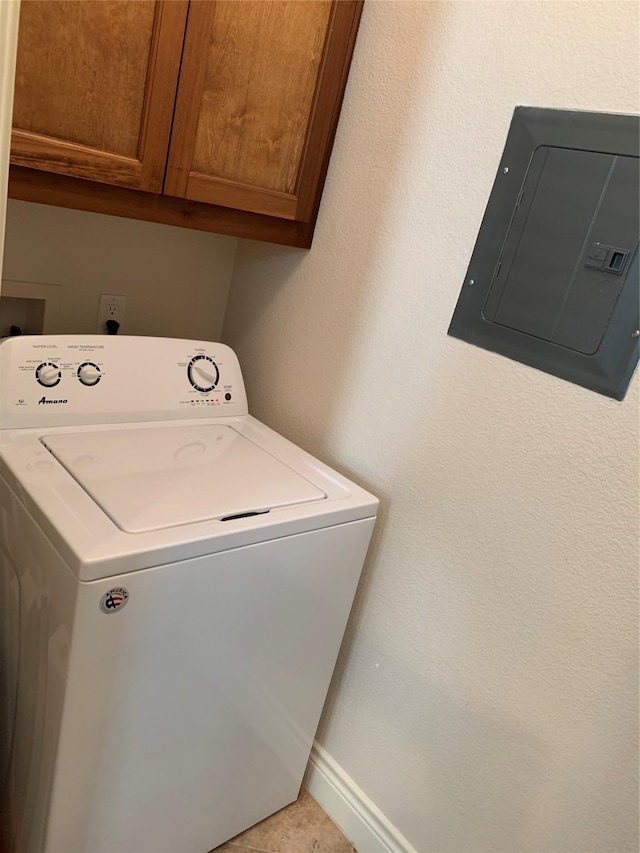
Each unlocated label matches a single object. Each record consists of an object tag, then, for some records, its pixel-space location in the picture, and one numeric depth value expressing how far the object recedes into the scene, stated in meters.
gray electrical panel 0.96
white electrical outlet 1.51
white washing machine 0.93
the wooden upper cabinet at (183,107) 1.00
